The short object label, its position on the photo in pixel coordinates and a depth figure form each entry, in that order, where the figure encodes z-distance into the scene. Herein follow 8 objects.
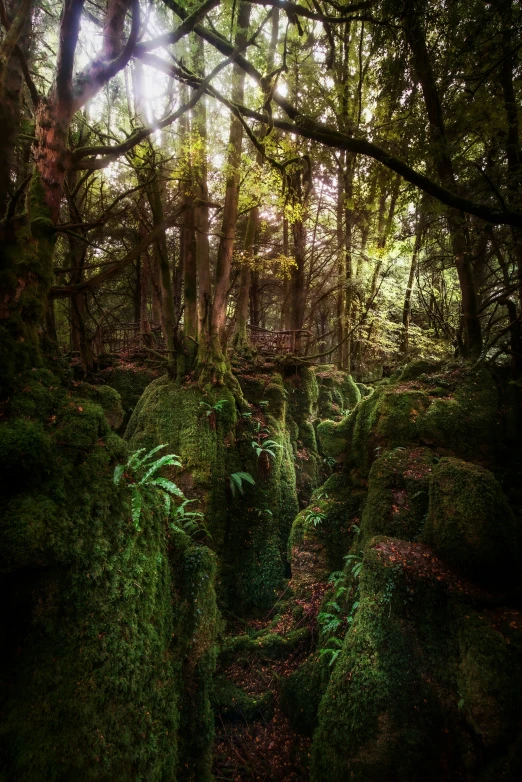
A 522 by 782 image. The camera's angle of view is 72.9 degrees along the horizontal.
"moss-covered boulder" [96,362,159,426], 9.92
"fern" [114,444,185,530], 2.79
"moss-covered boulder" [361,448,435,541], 4.54
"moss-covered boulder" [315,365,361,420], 12.11
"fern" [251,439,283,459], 7.75
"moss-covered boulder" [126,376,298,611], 6.93
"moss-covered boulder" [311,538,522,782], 2.79
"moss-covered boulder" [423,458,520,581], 3.33
